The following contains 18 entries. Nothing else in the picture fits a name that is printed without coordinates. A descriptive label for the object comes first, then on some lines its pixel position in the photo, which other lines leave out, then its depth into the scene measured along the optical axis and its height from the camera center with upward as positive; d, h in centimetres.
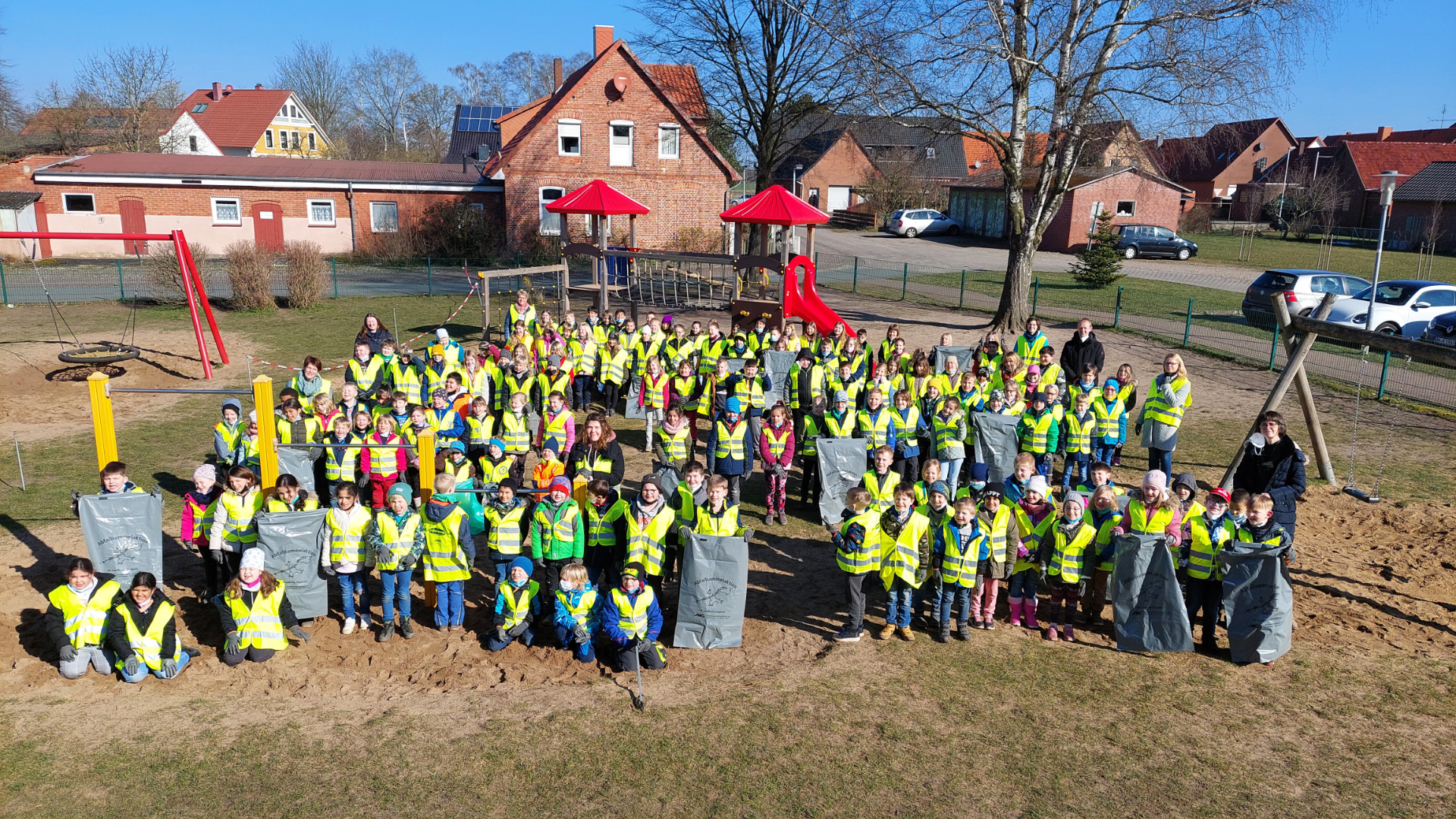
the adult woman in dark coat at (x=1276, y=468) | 905 -219
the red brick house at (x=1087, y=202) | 4112 +191
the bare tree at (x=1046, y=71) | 1805 +339
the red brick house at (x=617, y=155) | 3481 +314
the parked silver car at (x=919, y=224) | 4775 +94
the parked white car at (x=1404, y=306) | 2152 -133
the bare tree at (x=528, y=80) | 8606 +1458
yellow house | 6431 +750
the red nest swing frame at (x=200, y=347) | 1698 -205
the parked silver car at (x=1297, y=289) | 2264 -102
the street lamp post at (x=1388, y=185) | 1376 +92
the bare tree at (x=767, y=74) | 3209 +565
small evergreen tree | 3097 -61
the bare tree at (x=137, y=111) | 4856 +643
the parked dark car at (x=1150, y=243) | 3925 +8
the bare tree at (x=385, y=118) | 8156 +1015
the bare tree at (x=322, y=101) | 7725 +1104
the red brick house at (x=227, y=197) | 3331 +135
